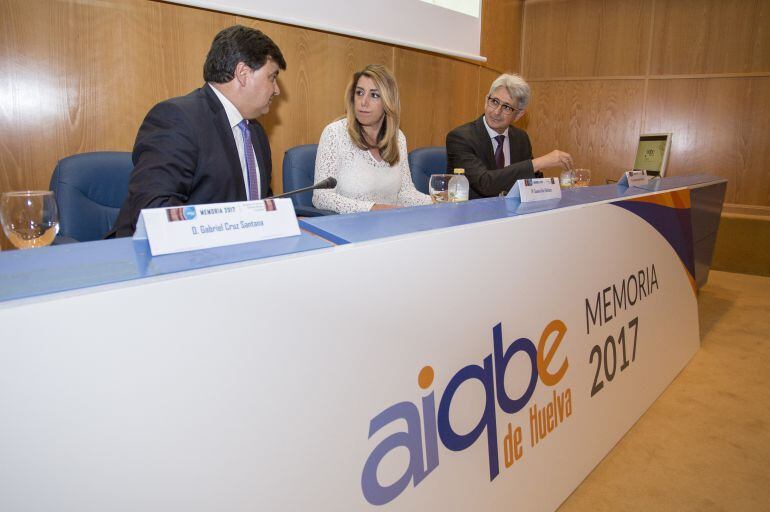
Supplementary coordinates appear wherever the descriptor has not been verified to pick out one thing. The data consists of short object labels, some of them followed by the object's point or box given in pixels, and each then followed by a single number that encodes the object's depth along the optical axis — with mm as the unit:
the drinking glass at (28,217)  888
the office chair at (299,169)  2262
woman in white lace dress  2209
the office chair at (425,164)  2775
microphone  1187
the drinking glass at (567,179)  2141
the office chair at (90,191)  1620
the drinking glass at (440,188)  1660
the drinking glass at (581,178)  2205
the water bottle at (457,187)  1633
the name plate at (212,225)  725
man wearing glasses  2381
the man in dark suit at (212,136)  1358
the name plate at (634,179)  2059
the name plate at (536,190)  1434
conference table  541
